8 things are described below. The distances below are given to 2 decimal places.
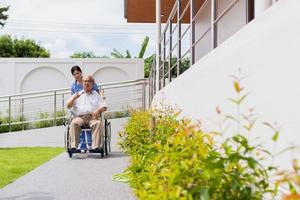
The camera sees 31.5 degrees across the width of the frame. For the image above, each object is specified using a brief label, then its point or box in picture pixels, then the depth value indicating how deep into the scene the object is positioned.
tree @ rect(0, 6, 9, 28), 31.49
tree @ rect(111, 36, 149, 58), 25.65
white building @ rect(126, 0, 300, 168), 2.29
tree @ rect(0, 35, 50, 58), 36.50
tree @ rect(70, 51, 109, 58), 40.59
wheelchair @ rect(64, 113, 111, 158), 8.02
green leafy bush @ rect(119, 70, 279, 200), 1.75
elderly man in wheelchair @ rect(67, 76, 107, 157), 8.02
